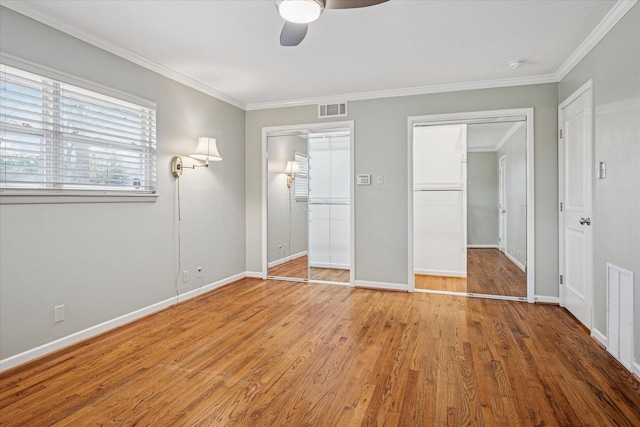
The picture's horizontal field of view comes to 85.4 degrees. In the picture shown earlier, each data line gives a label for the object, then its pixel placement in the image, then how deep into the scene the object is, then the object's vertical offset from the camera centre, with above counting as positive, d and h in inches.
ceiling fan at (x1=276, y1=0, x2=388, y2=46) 75.1 +44.8
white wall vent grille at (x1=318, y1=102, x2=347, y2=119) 186.9 +54.7
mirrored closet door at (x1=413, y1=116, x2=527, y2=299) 166.9 +1.5
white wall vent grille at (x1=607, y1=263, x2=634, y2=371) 93.7 -29.7
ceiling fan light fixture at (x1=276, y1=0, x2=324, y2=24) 75.0 +44.6
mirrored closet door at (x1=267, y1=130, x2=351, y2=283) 205.3 +2.8
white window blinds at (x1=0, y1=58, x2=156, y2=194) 97.0 +23.8
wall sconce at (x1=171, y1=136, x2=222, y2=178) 152.7 +25.9
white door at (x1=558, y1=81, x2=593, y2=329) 122.6 +3.1
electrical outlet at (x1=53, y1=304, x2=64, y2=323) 108.1 -32.1
